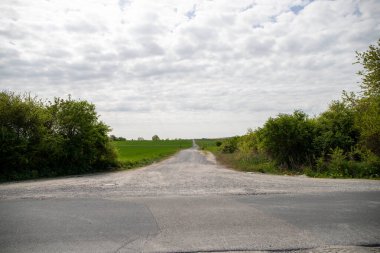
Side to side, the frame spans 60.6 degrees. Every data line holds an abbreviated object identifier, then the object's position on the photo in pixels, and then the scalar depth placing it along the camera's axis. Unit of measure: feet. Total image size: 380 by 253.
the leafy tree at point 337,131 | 69.51
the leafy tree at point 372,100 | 58.80
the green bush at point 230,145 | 181.33
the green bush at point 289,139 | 75.97
